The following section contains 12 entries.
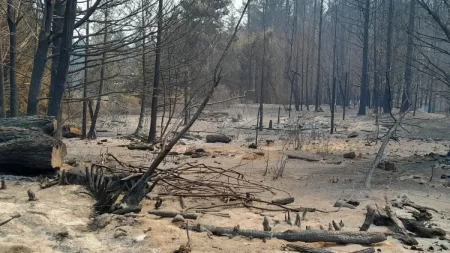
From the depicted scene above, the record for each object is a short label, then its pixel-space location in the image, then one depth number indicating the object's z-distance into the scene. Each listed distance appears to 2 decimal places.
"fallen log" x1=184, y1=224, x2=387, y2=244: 4.65
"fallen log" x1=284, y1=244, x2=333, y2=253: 4.29
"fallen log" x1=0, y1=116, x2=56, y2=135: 7.79
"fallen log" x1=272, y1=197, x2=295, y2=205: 6.60
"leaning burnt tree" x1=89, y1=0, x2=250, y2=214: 5.37
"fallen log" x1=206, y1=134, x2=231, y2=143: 17.55
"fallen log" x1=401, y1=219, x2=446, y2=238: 5.21
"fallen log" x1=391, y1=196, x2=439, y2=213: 6.60
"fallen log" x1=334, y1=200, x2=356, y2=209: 6.62
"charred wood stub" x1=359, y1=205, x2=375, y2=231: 5.18
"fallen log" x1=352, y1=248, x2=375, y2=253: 4.25
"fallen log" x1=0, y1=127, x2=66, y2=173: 7.18
